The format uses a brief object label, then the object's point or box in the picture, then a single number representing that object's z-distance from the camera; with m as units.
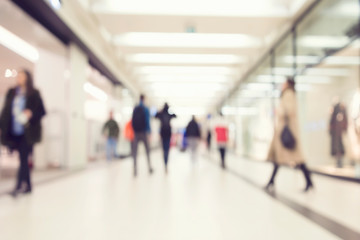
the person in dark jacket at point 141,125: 5.95
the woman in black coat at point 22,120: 3.65
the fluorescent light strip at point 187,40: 8.60
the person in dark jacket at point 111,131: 8.10
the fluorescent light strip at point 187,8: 6.74
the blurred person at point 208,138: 14.52
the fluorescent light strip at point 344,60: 9.35
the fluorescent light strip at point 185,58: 10.35
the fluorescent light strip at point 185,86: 15.06
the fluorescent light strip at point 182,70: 11.94
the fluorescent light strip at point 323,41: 5.38
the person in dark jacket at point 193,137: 8.50
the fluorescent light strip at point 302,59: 6.42
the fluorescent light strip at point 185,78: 13.22
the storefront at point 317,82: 5.57
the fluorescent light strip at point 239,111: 13.08
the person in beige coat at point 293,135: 4.13
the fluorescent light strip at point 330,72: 9.71
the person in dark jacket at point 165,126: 6.57
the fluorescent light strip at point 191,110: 23.04
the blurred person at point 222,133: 7.56
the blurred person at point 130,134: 6.06
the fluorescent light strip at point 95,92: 8.78
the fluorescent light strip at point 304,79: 8.74
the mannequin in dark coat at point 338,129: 7.28
